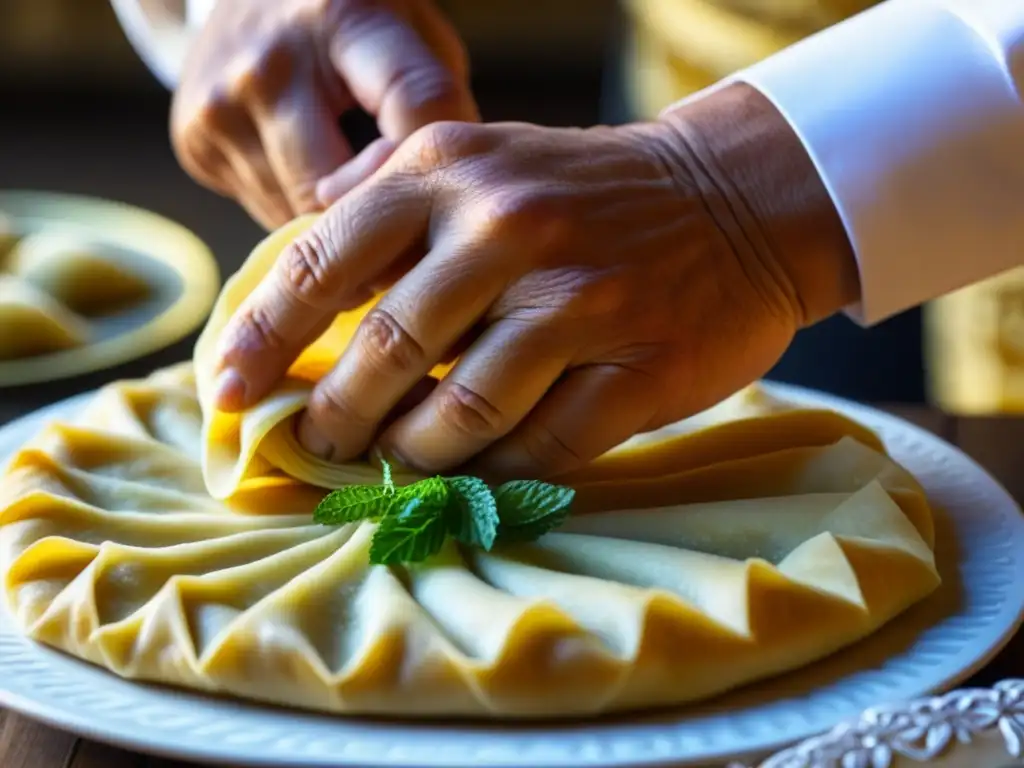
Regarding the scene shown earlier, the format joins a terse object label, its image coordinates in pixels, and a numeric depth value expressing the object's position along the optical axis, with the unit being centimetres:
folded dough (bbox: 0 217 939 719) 48
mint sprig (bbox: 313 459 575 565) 52
